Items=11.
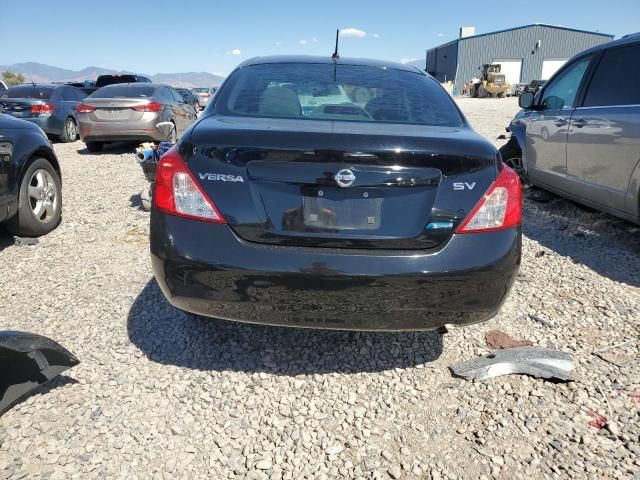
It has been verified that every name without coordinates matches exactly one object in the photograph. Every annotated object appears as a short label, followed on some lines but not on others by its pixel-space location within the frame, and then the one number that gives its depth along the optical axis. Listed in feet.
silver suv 13.19
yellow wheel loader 136.87
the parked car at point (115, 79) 62.59
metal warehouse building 172.55
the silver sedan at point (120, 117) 30.71
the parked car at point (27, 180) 13.43
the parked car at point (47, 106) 37.14
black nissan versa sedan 6.62
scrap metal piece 8.39
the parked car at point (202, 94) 87.16
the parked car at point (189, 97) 54.41
